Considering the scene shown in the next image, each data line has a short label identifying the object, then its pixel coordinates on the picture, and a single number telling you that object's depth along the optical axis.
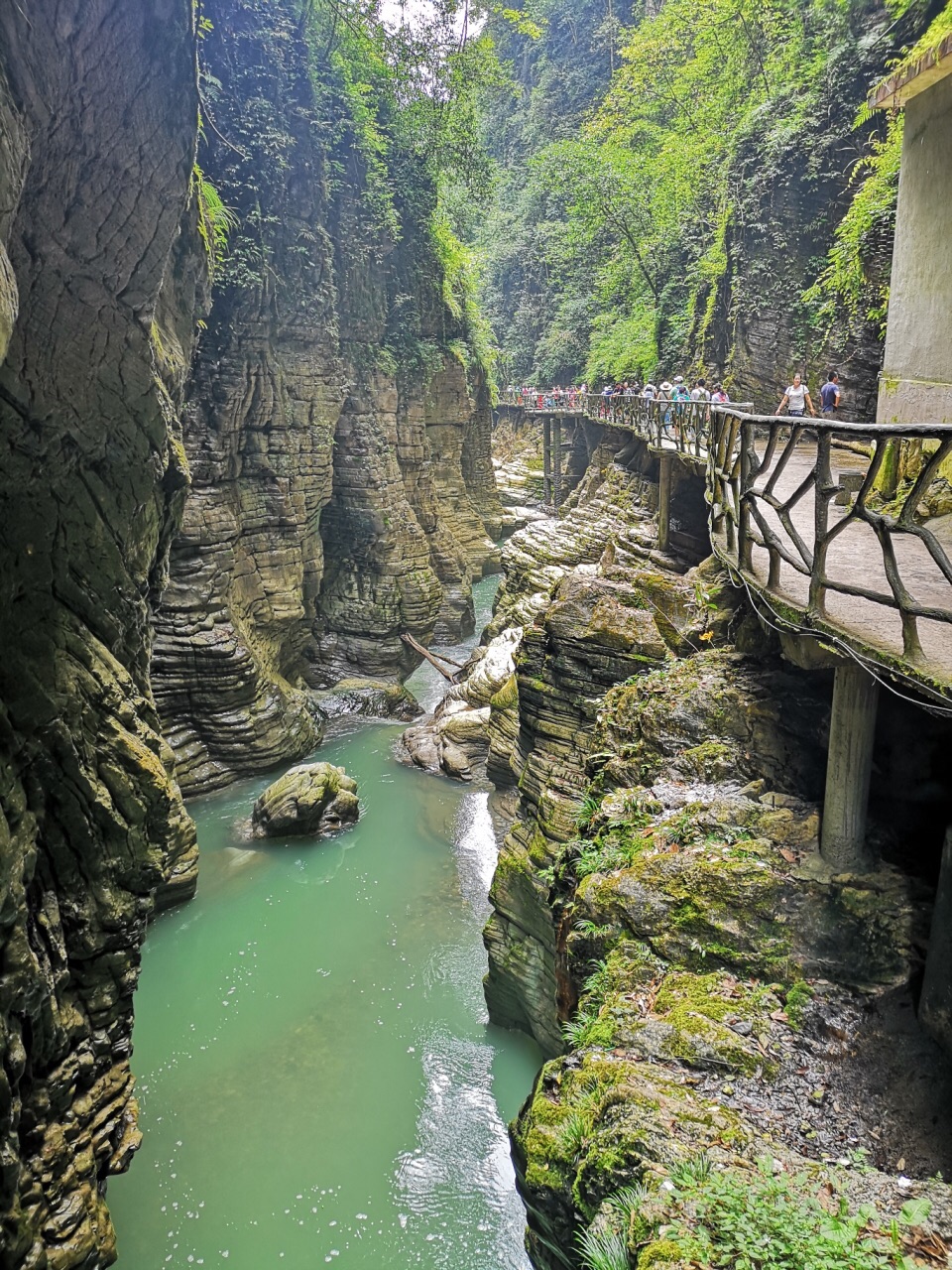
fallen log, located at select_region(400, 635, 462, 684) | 21.91
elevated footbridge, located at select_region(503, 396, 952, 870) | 3.50
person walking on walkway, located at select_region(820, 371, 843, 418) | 12.87
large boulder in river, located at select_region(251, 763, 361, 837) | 14.33
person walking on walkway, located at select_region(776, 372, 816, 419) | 12.49
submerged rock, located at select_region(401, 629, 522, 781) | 17.06
